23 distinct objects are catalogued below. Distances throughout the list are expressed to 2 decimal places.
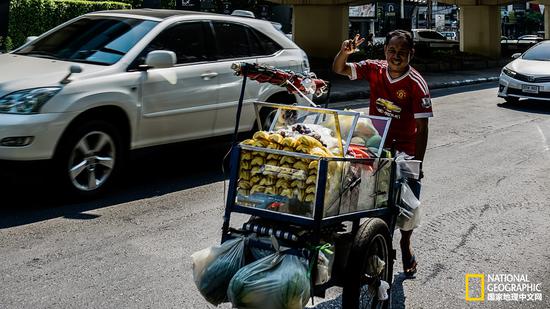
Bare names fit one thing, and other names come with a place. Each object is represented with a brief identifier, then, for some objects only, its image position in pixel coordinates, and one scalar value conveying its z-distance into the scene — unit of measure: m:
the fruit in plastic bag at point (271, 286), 3.34
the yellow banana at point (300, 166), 3.69
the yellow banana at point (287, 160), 3.74
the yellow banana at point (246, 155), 3.87
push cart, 3.66
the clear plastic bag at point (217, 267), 3.63
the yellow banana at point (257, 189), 3.82
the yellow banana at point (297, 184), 3.69
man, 4.65
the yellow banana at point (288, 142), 3.79
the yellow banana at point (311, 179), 3.65
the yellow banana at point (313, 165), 3.65
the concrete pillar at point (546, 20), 45.12
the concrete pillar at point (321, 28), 26.97
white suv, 6.56
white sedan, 15.10
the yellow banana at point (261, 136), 3.88
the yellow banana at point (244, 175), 3.88
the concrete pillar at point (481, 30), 32.88
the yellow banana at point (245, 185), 3.87
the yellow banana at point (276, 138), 3.83
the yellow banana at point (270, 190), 3.80
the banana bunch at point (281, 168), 3.69
